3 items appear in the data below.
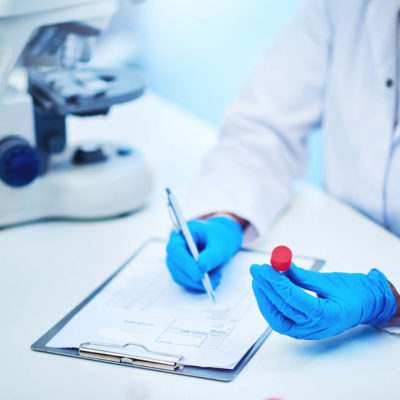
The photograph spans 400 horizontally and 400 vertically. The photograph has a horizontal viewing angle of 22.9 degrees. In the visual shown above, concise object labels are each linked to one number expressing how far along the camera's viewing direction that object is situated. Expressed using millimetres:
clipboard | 1011
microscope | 1275
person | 1337
